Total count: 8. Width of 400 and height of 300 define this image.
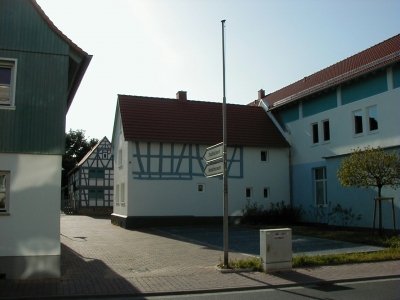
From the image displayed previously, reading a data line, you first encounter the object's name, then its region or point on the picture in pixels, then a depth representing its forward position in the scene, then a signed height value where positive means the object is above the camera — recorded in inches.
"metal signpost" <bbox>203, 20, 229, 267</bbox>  517.7 +38.3
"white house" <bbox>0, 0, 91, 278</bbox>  470.9 +61.7
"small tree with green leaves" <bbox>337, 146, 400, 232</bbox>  745.0 +40.8
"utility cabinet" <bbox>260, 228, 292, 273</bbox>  500.1 -53.4
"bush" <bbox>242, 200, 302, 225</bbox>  1163.7 -43.6
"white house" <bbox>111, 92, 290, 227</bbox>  1123.9 +86.5
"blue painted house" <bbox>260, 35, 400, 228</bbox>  890.7 +154.2
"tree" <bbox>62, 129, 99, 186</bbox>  3344.0 +367.9
